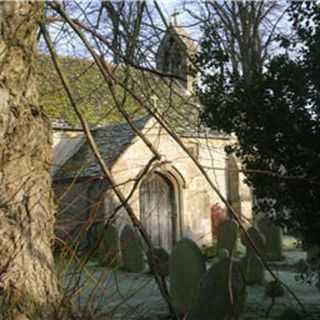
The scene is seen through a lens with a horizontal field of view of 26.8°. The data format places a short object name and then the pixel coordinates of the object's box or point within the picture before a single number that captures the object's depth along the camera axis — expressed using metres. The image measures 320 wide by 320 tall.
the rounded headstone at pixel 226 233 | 14.34
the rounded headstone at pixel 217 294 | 6.87
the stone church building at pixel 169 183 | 19.31
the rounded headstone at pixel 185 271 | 9.07
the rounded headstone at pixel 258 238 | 12.45
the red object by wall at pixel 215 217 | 22.37
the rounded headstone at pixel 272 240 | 16.30
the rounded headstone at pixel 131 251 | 14.48
